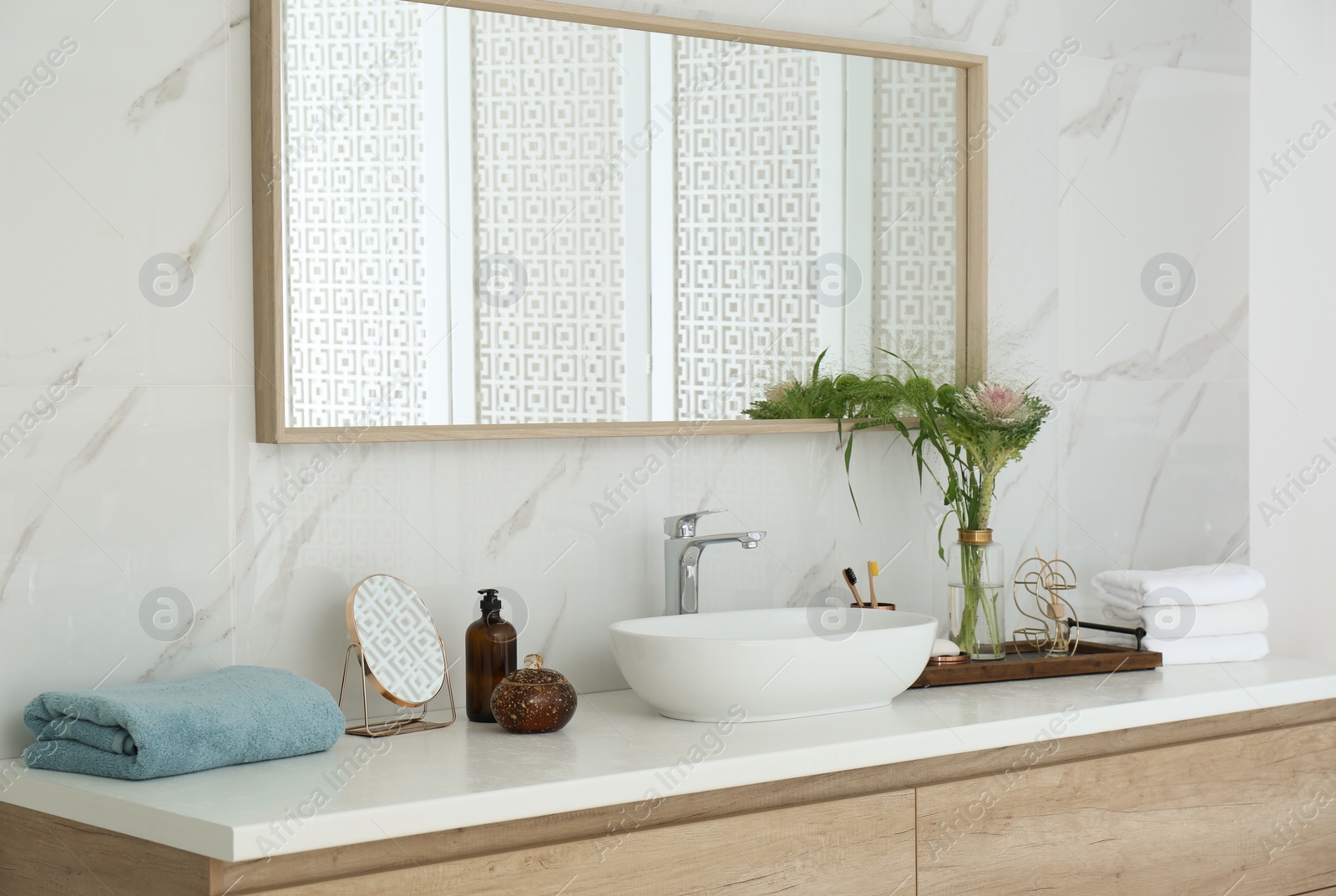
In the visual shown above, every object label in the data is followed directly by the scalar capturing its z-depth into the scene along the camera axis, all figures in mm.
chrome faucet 2031
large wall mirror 1842
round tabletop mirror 1817
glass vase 2168
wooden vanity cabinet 1425
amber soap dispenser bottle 1846
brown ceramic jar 1725
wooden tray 2039
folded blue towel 1495
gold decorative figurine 2246
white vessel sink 1719
